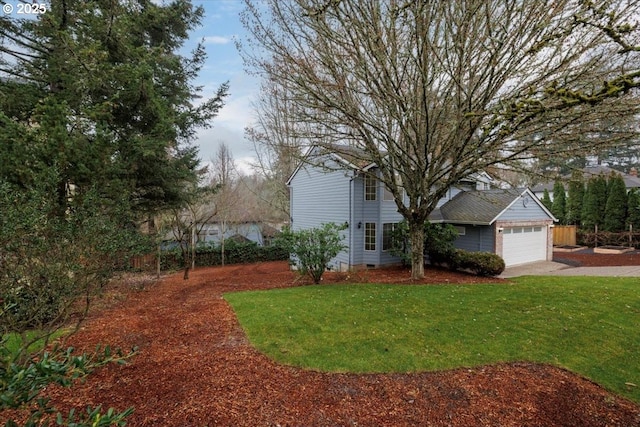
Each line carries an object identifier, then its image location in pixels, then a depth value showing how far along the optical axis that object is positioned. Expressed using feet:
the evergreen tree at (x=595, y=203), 66.80
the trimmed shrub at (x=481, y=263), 39.04
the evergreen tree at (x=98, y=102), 20.22
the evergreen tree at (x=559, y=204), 77.12
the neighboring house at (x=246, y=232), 77.82
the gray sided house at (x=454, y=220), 45.50
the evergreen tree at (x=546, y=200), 82.10
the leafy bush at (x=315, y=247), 33.96
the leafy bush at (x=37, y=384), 4.78
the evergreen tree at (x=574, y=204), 72.64
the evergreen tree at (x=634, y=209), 61.41
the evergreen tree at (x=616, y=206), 63.72
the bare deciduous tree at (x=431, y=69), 23.41
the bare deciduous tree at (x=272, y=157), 62.08
